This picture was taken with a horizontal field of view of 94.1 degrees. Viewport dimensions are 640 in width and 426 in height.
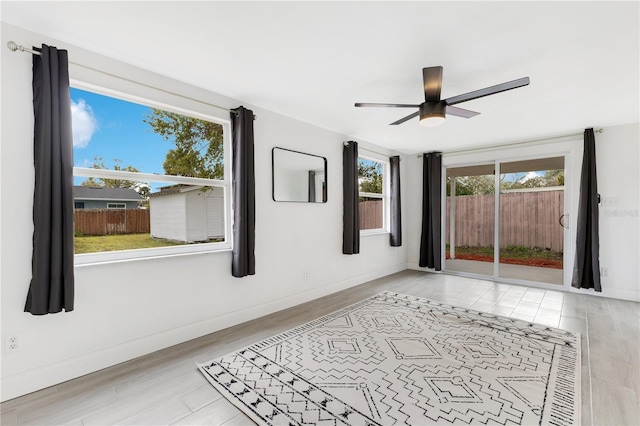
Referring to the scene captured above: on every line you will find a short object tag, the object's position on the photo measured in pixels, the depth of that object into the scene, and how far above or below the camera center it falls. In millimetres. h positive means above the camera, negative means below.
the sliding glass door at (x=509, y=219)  4957 -197
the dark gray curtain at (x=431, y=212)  5691 -73
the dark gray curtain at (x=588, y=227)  4207 -278
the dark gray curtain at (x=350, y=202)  4496 +103
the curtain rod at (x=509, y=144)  4573 +1086
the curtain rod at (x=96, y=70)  1932 +1069
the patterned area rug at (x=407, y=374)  1788 -1226
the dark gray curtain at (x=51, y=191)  1948 +135
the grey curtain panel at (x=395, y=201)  5578 +140
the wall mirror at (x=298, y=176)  3641 +430
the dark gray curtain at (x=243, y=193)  3059 +169
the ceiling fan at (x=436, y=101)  2362 +909
